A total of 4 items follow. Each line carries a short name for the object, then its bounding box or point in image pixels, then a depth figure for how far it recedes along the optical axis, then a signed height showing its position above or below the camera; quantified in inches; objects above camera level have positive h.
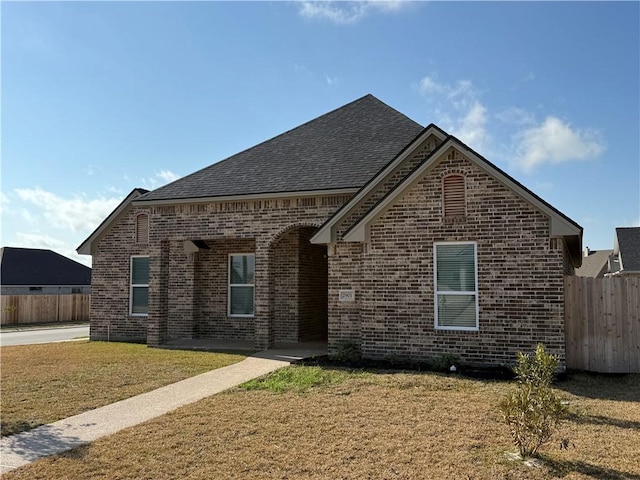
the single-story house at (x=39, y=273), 1533.0 -8.8
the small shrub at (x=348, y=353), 448.8 -75.8
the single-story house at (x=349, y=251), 412.2 +20.1
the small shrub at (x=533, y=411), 210.8 -59.8
